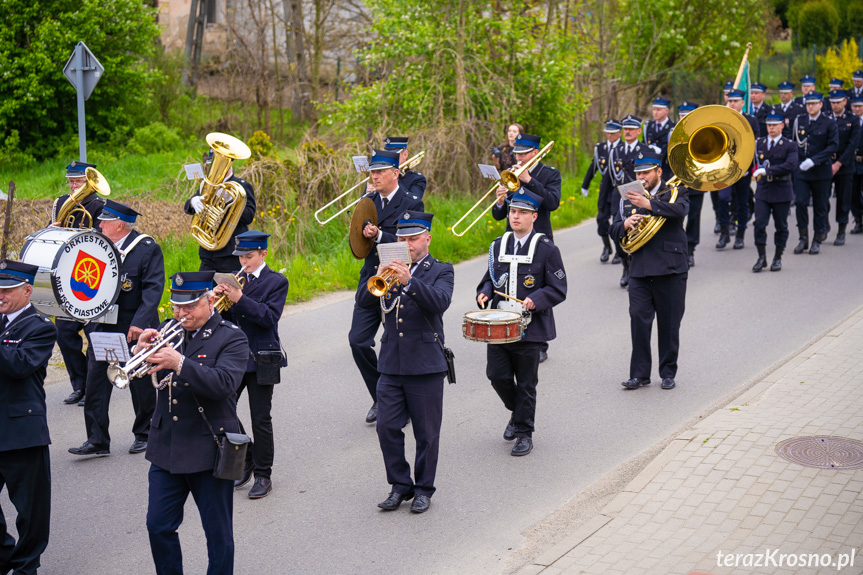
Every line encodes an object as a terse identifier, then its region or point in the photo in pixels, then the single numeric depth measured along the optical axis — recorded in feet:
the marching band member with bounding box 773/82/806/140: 50.93
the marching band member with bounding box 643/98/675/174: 47.87
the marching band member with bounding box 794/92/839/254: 47.19
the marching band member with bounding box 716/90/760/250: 47.16
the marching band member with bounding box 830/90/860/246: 49.37
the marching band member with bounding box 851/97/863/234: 50.29
